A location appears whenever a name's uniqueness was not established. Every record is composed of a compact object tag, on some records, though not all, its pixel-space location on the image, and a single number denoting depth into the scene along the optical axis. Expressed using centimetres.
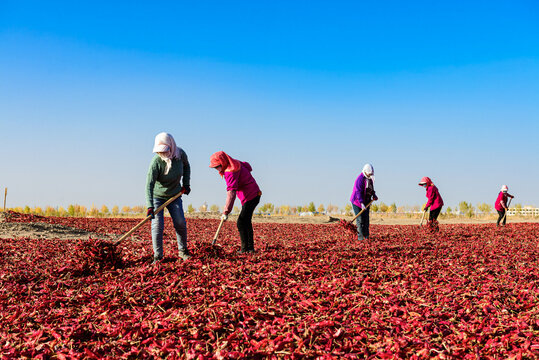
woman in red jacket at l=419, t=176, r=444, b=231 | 1325
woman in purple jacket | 1055
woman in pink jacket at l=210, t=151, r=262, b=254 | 740
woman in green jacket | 648
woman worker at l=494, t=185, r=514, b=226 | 1756
